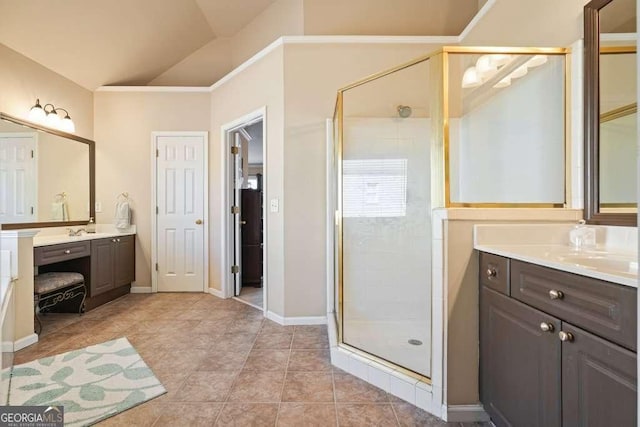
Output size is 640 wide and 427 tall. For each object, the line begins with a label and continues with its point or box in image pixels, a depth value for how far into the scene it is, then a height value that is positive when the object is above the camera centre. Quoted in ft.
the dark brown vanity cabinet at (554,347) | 2.74 -1.53
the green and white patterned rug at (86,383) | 5.26 -3.37
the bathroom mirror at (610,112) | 4.39 +1.49
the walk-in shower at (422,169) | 5.34 +0.95
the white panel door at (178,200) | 12.50 +0.47
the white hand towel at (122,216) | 12.09 -0.18
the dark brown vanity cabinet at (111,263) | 10.41 -1.91
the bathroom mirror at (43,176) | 9.07 +1.20
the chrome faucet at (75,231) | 10.87 -0.73
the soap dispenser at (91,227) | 11.85 -0.61
